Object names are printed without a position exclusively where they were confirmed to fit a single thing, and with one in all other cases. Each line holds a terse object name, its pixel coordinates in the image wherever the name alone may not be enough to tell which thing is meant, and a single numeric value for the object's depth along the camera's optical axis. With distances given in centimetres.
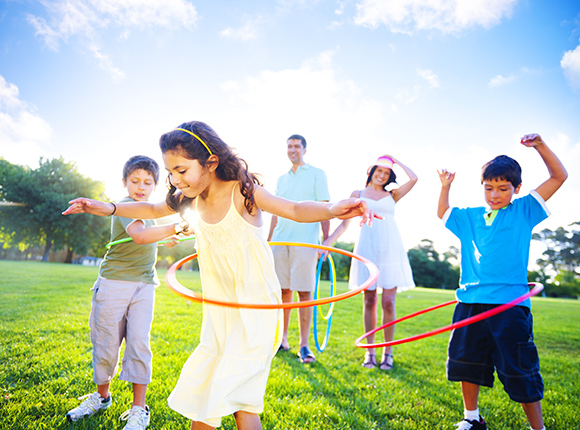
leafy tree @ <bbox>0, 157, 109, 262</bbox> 2983
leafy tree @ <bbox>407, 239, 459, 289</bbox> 6084
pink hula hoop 266
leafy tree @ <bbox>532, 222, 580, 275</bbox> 6234
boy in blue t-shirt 288
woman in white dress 497
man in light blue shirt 518
